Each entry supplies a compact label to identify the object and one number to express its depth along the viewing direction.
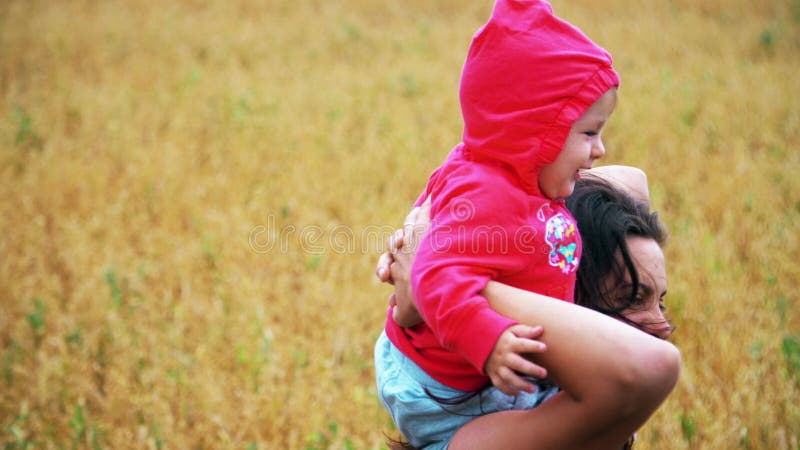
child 3.31
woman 3.26
